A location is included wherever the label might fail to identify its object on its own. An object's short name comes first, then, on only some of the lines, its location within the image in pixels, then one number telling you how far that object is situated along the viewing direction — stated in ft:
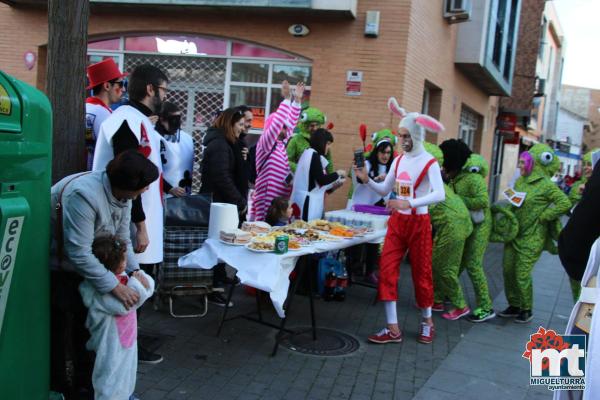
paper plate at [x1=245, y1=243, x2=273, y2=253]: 13.67
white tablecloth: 13.09
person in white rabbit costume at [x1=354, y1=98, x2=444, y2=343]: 15.85
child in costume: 9.50
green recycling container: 7.55
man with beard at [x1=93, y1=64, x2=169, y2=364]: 12.21
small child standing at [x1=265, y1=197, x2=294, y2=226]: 19.45
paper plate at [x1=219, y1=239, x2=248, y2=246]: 14.28
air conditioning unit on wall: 36.68
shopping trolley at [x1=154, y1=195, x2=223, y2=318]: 16.67
